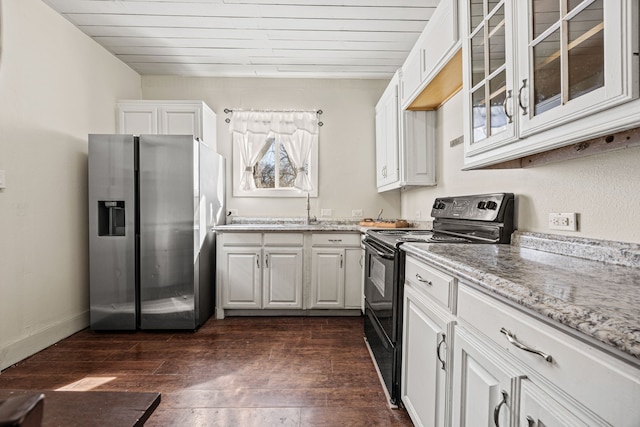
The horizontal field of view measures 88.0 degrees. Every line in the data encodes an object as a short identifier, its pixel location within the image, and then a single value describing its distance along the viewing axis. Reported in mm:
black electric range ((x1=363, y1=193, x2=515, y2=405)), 1750
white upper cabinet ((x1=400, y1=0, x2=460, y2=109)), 1807
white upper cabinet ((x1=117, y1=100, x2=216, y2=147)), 3443
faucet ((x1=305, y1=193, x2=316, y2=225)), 3791
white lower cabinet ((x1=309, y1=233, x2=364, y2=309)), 3252
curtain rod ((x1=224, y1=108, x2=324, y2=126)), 3878
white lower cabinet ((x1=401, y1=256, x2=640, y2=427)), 601
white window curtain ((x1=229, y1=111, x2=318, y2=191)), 3869
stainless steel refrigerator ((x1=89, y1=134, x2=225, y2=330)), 2836
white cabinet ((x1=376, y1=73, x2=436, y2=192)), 2832
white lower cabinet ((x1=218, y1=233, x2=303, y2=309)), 3207
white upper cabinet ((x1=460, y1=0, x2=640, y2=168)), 852
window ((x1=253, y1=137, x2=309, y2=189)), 3902
